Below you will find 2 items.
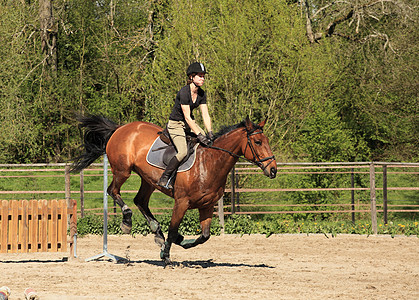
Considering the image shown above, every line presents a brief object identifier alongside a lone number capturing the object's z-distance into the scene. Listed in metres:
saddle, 17.87
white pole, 19.73
